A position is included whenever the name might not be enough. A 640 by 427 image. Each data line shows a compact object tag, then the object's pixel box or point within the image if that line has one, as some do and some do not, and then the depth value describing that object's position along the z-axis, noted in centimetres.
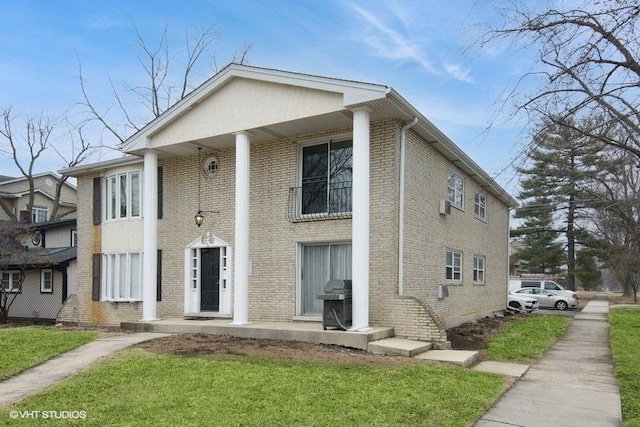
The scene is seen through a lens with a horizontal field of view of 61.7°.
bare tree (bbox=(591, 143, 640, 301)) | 890
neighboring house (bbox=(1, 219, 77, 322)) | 2027
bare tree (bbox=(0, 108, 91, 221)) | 3470
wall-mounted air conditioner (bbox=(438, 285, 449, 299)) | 1416
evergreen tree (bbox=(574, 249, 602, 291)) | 4512
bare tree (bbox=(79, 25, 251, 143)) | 3134
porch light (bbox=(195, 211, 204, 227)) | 1459
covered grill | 1083
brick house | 1162
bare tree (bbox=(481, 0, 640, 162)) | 608
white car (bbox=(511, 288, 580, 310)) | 3055
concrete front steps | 920
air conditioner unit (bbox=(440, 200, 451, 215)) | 1440
